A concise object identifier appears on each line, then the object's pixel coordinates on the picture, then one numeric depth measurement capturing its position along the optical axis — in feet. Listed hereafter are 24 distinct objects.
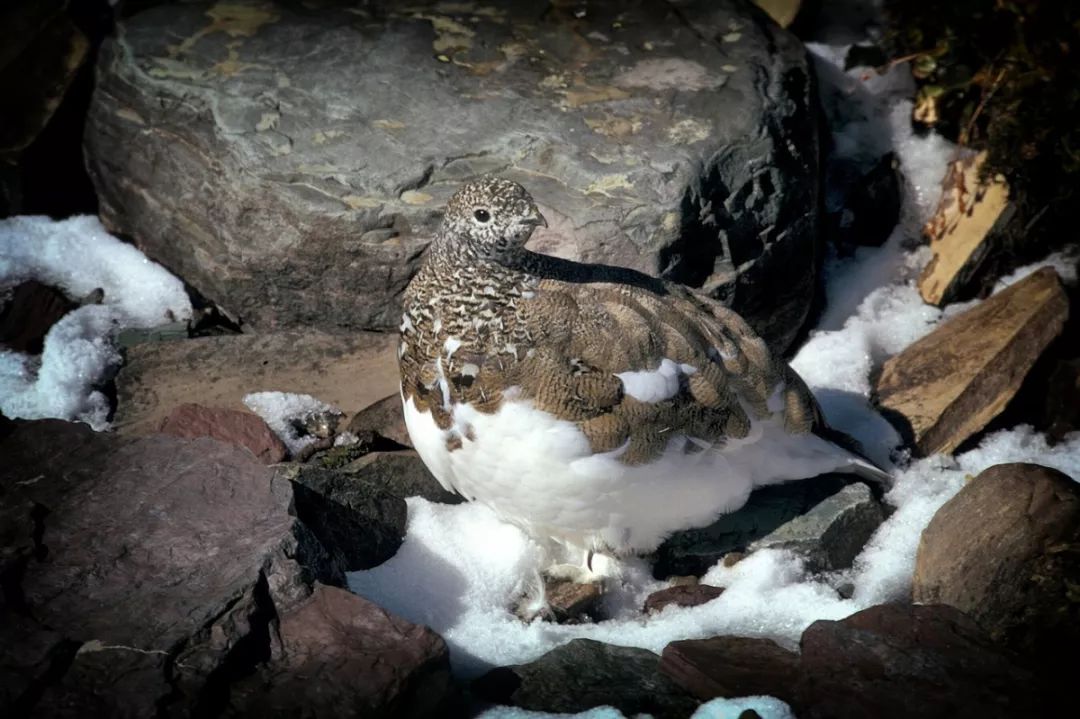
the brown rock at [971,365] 24.26
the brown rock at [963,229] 28.27
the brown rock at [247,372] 24.29
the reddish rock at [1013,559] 17.26
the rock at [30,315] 25.90
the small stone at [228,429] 22.43
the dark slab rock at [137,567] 15.57
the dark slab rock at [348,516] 19.97
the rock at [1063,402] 24.67
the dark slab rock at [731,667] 16.55
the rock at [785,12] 31.45
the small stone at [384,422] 22.97
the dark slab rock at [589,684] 16.85
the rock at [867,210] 29.89
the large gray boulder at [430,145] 25.04
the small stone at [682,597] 20.42
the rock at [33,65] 29.63
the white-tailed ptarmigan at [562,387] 18.44
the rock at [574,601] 20.51
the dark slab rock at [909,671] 15.42
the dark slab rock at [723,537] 21.44
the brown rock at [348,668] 15.75
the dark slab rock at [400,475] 22.16
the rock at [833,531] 21.08
